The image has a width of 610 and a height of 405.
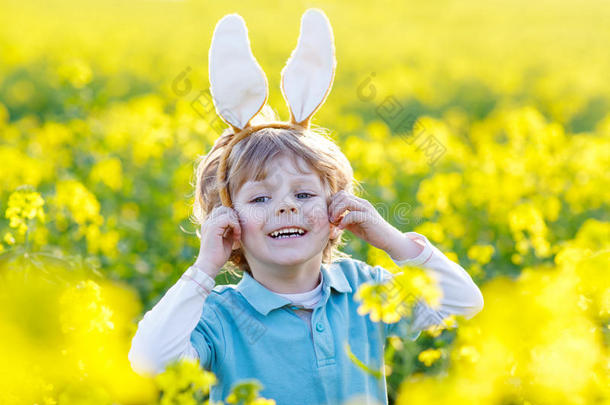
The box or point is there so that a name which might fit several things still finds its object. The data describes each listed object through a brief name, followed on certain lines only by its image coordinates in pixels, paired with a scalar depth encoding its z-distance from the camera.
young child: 1.97
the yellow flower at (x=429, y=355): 1.80
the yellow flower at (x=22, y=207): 2.19
